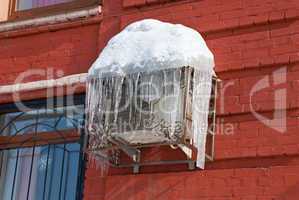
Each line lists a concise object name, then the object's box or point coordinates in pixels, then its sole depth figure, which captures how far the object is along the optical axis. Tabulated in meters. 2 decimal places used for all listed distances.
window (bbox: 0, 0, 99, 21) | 8.51
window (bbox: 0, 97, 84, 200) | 7.87
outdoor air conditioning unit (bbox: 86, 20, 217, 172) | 6.47
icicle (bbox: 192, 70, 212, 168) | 6.56
